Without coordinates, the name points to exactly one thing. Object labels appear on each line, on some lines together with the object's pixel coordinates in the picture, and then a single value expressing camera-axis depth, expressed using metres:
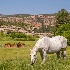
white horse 15.43
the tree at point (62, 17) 96.26
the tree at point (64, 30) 54.58
